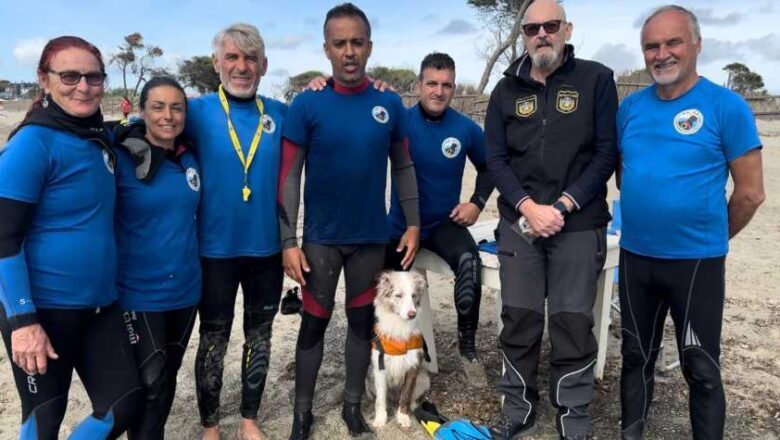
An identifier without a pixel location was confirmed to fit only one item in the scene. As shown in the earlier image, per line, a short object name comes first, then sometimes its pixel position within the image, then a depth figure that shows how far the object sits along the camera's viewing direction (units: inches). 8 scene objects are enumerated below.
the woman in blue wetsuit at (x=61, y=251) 91.1
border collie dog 147.9
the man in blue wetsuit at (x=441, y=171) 165.3
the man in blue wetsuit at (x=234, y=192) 127.1
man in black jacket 126.4
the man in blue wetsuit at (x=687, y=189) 112.7
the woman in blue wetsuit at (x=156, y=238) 112.7
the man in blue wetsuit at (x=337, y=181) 130.7
